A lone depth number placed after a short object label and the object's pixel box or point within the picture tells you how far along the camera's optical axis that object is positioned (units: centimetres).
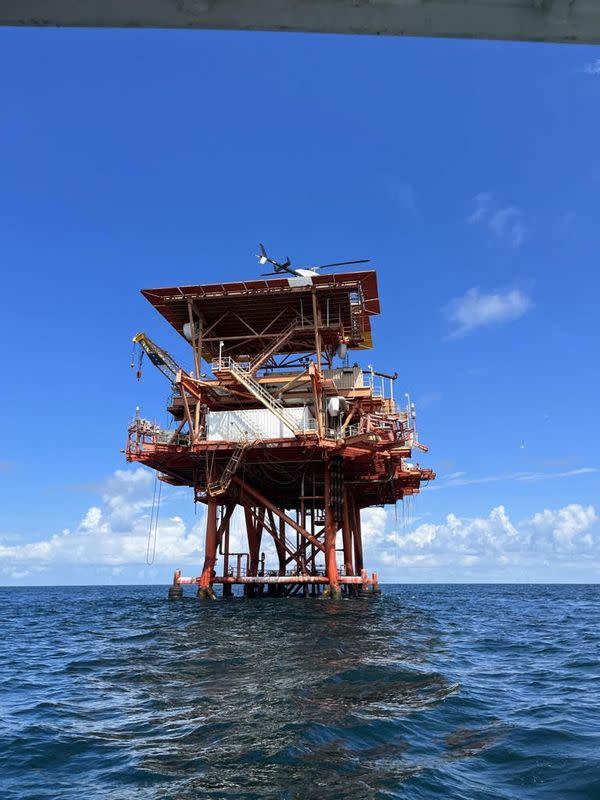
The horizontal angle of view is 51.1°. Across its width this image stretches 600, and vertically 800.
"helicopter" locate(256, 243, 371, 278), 3303
